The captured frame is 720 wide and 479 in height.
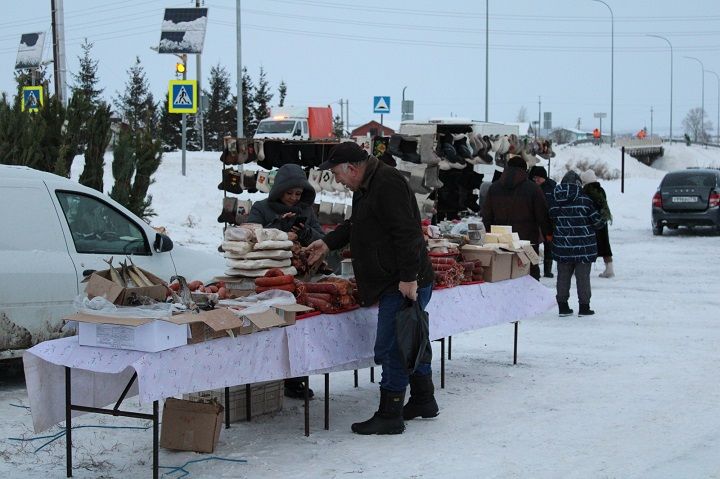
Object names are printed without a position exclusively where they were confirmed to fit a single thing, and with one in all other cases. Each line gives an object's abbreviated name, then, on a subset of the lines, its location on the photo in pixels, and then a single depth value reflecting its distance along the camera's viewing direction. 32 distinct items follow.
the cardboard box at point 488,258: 9.05
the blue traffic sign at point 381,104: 32.12
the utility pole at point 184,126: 27.92
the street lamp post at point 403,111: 39.91
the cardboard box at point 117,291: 6.05
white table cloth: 5.72
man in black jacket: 6.90
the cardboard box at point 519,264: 9.38
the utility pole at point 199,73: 32.17
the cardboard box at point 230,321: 5.86
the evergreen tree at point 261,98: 60.06
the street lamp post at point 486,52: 43.62
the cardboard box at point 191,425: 6.58
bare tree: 147.82
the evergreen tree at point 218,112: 57.12
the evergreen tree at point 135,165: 14.78
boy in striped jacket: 12.59
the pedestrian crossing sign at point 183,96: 24.11
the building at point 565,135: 110.33
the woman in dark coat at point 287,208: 8.36
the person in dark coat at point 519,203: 13.27
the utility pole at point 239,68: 30.85
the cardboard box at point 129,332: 5.61
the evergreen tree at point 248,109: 56.34
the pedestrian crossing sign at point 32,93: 20.83
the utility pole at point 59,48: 20.09
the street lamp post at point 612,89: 60.28
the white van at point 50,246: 8.34
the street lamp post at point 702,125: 141.62
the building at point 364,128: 84.83
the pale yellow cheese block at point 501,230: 9.91
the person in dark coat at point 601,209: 15.87
